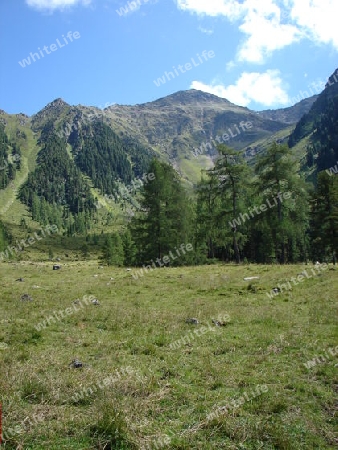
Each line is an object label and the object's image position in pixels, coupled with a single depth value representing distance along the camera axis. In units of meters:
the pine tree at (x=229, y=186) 36.44
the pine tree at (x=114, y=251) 85.94
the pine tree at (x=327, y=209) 44.19
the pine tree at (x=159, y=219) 41.00
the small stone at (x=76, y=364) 8.74
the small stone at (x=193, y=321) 13.15
